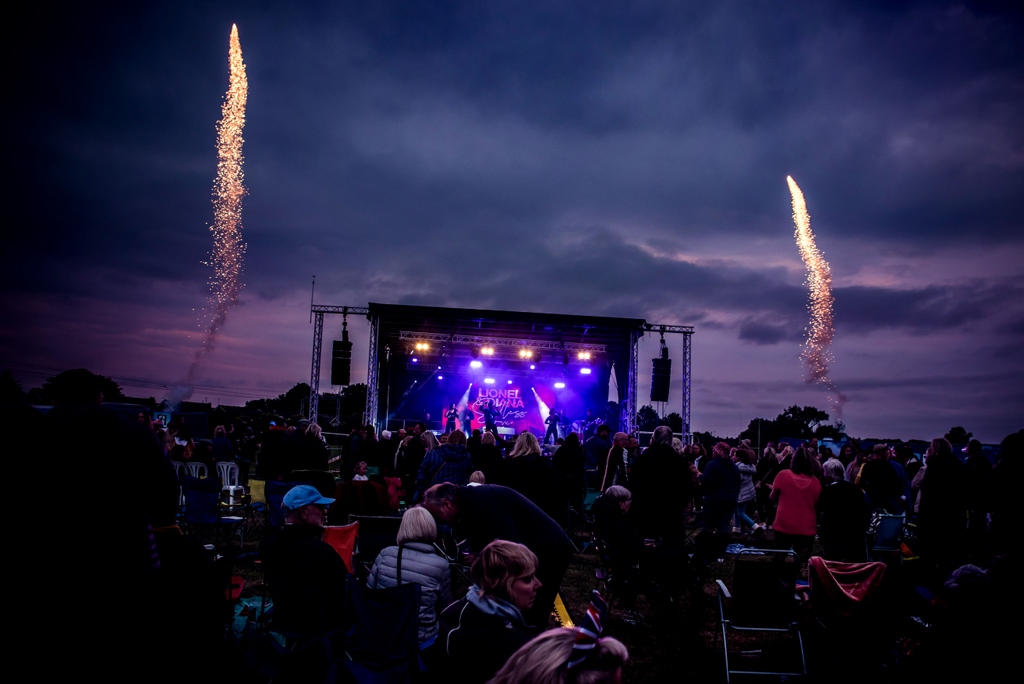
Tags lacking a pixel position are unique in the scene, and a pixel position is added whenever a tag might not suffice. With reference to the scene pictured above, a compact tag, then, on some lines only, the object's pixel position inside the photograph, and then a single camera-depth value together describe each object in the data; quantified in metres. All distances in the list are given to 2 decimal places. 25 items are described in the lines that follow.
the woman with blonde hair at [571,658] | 1.33
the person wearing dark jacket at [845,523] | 5.84
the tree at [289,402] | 72.94
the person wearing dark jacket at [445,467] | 7.47
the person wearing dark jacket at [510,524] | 3.65
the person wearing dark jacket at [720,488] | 8.55
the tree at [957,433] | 28.76
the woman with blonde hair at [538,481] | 6.61
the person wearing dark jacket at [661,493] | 6.47
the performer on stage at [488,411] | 17.66
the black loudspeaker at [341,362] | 18.89
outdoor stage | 19.47
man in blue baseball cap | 3.48
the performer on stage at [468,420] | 22.84
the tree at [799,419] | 51.51
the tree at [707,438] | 23.48
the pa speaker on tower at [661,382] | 19.50
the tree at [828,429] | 41.05
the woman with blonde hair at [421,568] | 3.65
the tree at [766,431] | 42.81
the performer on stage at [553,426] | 20.44
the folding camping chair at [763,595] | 4.66
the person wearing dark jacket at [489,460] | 8.24
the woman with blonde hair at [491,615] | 2.23
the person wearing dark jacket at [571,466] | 9.74
